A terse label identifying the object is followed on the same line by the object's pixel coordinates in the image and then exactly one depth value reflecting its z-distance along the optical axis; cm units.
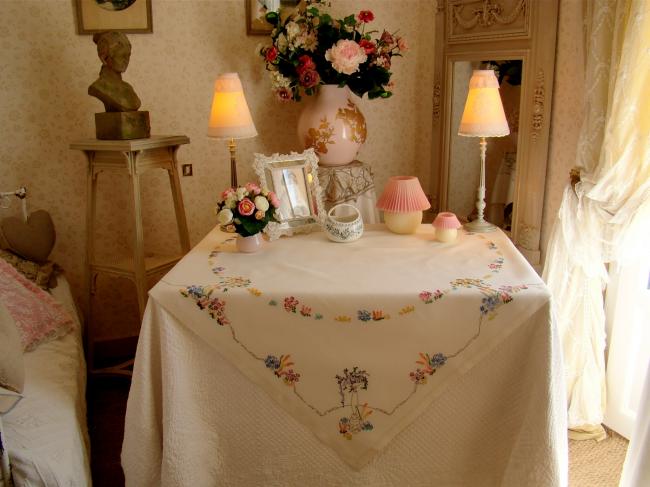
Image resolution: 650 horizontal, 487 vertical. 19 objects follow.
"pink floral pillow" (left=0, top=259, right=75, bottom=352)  192
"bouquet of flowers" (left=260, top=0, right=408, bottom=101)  212
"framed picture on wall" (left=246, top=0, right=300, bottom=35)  245
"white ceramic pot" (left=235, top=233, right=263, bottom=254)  186
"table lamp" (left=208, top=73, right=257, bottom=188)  197
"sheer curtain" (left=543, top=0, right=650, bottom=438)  169
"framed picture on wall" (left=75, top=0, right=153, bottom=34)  238
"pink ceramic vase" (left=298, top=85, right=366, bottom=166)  228
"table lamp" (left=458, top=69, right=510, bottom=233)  184
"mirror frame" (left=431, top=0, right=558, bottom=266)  209
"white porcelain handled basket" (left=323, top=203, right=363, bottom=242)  192
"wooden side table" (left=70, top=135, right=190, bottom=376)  216
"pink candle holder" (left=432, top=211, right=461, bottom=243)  190
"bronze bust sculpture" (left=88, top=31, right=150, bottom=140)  214
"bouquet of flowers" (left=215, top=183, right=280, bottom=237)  178
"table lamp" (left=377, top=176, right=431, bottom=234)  195
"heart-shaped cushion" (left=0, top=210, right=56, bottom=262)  227
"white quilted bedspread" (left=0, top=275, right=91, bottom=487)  141
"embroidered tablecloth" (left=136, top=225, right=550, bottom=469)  152
